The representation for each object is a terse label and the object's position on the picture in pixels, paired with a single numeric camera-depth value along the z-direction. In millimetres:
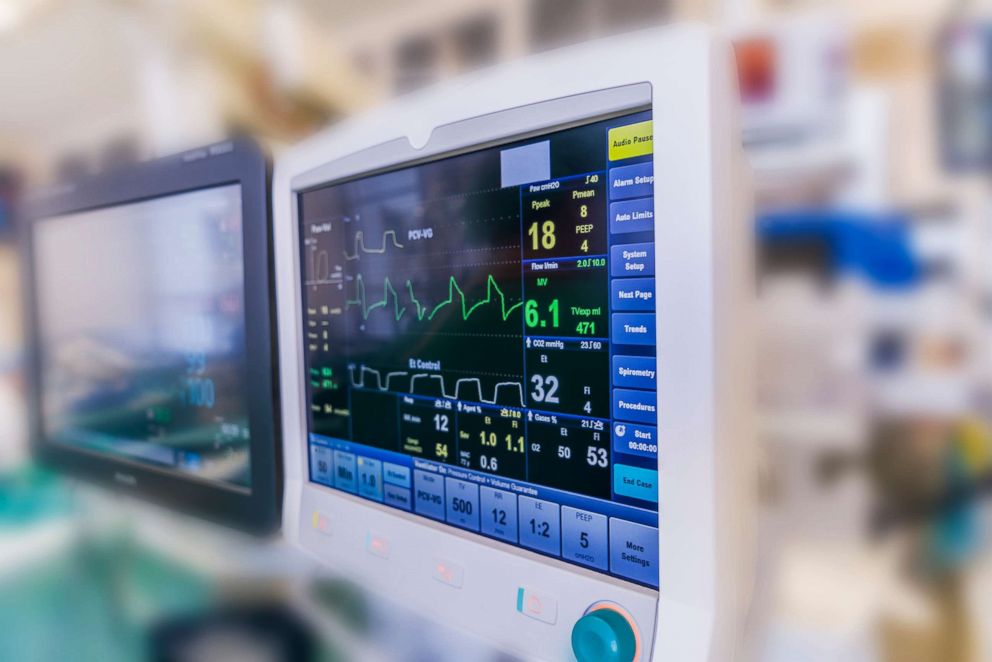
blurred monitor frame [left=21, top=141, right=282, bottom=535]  482
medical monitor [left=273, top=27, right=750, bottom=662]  271
